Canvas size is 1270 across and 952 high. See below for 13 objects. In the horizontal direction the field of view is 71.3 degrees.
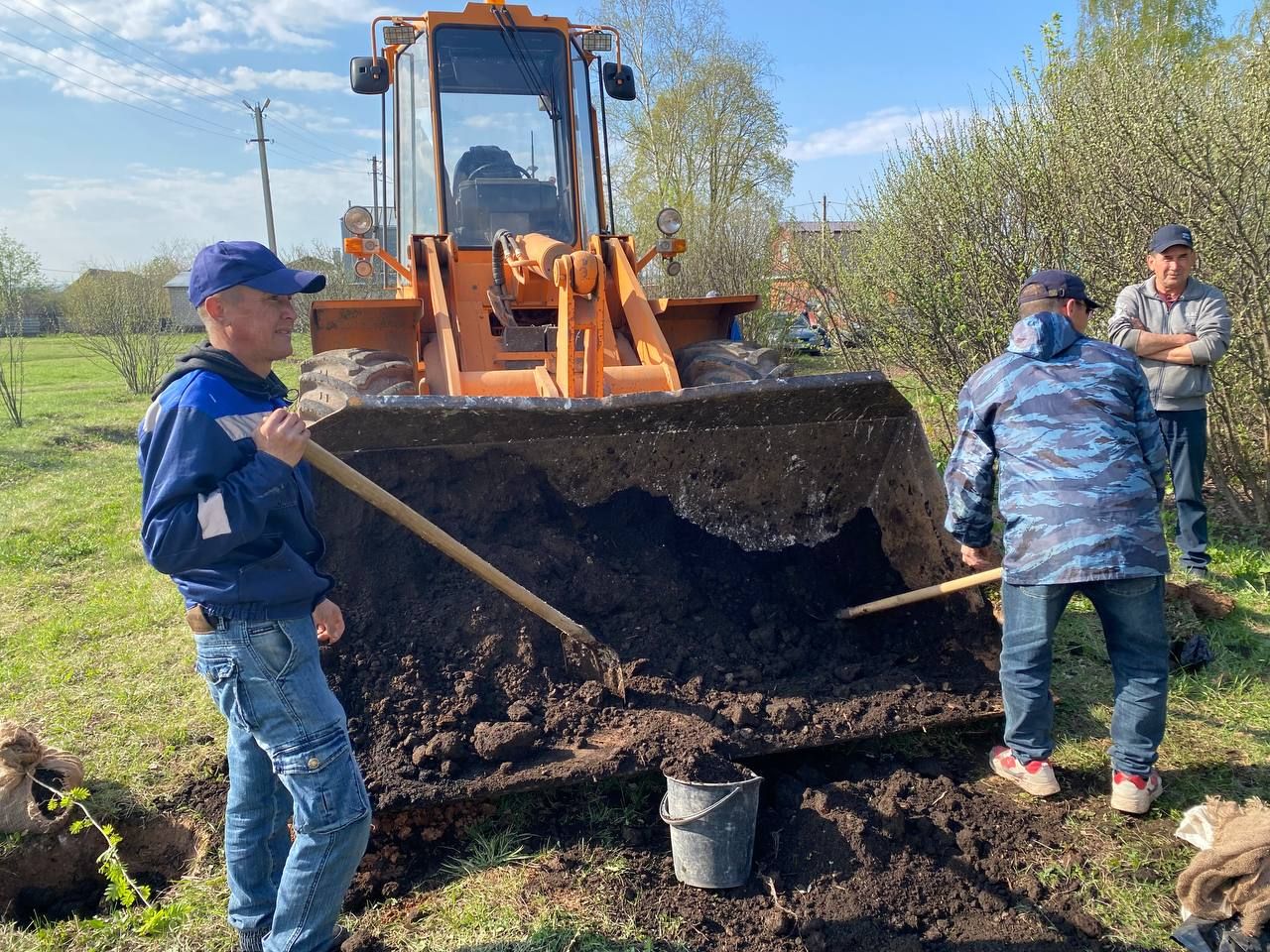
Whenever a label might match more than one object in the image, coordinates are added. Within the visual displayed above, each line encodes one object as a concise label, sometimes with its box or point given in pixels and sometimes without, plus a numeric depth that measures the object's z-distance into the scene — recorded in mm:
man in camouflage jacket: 2990
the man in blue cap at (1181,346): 4852
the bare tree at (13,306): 13859
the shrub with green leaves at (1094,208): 5395
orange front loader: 3234
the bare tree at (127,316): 15648
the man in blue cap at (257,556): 1959
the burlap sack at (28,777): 3137
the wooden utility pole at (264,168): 30906
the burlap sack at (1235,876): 2357
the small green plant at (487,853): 2896
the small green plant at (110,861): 2777
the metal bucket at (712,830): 2646
